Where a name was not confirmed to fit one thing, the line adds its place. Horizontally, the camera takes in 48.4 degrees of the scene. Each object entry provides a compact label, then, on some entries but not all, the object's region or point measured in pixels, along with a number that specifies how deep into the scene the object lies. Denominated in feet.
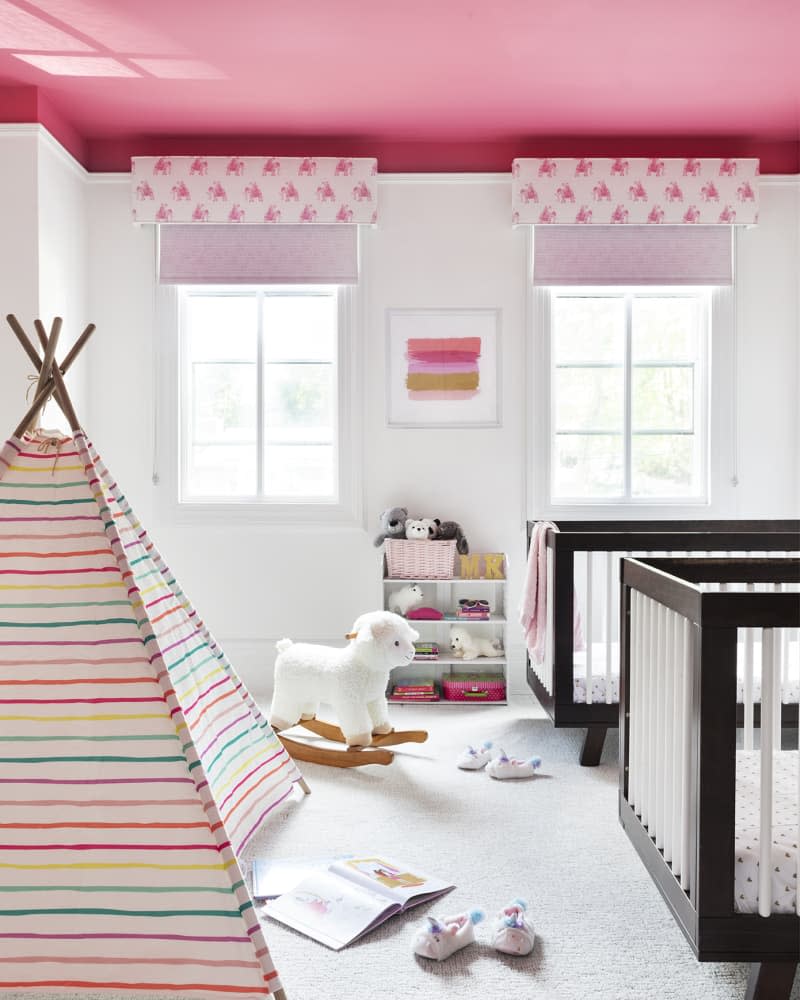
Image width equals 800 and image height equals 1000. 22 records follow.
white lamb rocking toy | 9.77
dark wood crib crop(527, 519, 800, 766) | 9.45
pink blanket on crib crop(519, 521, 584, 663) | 10.35
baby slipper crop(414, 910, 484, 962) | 5.74
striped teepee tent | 5.41
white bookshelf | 12.98
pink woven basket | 12.56
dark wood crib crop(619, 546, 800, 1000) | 4.79
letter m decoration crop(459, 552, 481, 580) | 12.69
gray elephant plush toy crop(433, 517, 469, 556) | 12.77
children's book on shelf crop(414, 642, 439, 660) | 12.44
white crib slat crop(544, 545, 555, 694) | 9.81
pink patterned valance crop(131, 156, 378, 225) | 12.87
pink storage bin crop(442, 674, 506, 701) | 12.58
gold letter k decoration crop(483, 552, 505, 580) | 12.71
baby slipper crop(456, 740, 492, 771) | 9.68
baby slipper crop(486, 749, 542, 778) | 9.34
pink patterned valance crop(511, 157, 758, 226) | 12.91
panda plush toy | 12.71
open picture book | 6.12
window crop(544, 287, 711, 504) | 13.47
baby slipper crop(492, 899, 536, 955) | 5.80
